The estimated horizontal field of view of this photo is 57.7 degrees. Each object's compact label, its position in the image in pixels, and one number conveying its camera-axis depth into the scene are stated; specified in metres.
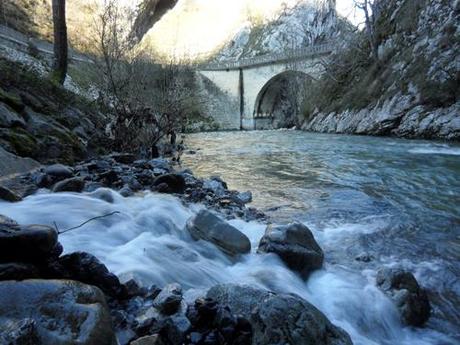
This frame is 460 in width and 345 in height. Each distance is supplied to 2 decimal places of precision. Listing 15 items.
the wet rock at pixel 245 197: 7.75
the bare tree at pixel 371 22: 28.58
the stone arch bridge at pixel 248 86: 55.69
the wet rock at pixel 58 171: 6.52
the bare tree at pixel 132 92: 11.95
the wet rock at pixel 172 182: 7.58
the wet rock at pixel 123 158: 9.55
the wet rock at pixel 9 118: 7.90
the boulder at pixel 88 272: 2.96
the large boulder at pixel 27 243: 2.73
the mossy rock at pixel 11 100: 8.58
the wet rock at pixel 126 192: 6.57
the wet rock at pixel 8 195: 4.94
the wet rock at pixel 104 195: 5.91
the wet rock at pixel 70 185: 5.93
